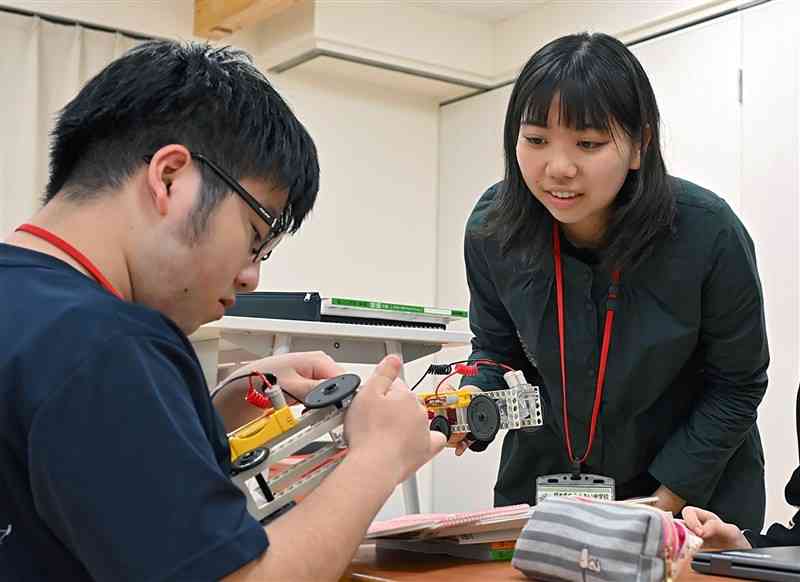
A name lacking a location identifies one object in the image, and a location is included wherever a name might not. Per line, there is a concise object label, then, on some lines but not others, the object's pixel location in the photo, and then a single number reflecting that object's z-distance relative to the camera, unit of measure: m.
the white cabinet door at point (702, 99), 3.55
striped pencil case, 0.86
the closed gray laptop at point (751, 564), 0.92
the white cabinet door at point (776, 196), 3.32
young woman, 1.47
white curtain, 3.77
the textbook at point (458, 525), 1.04
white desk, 2.24
